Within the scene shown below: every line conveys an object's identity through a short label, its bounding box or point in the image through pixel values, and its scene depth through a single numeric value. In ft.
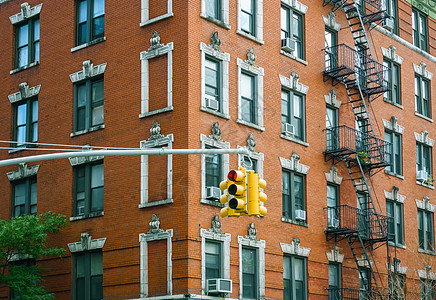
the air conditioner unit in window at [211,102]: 100.83
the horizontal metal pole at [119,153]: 56.18
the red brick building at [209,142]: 98.84
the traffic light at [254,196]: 60.59
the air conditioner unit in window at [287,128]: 112.88
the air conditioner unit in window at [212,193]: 97.57
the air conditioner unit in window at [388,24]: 138.72
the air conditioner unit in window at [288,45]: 114.83
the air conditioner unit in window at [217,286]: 94.73
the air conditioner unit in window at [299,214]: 112.47
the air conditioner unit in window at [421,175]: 140.67
